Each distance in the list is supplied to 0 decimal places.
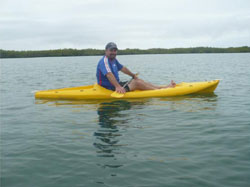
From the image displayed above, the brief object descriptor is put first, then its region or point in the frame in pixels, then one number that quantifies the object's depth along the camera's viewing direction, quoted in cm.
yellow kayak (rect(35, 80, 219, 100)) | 831
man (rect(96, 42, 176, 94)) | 766
